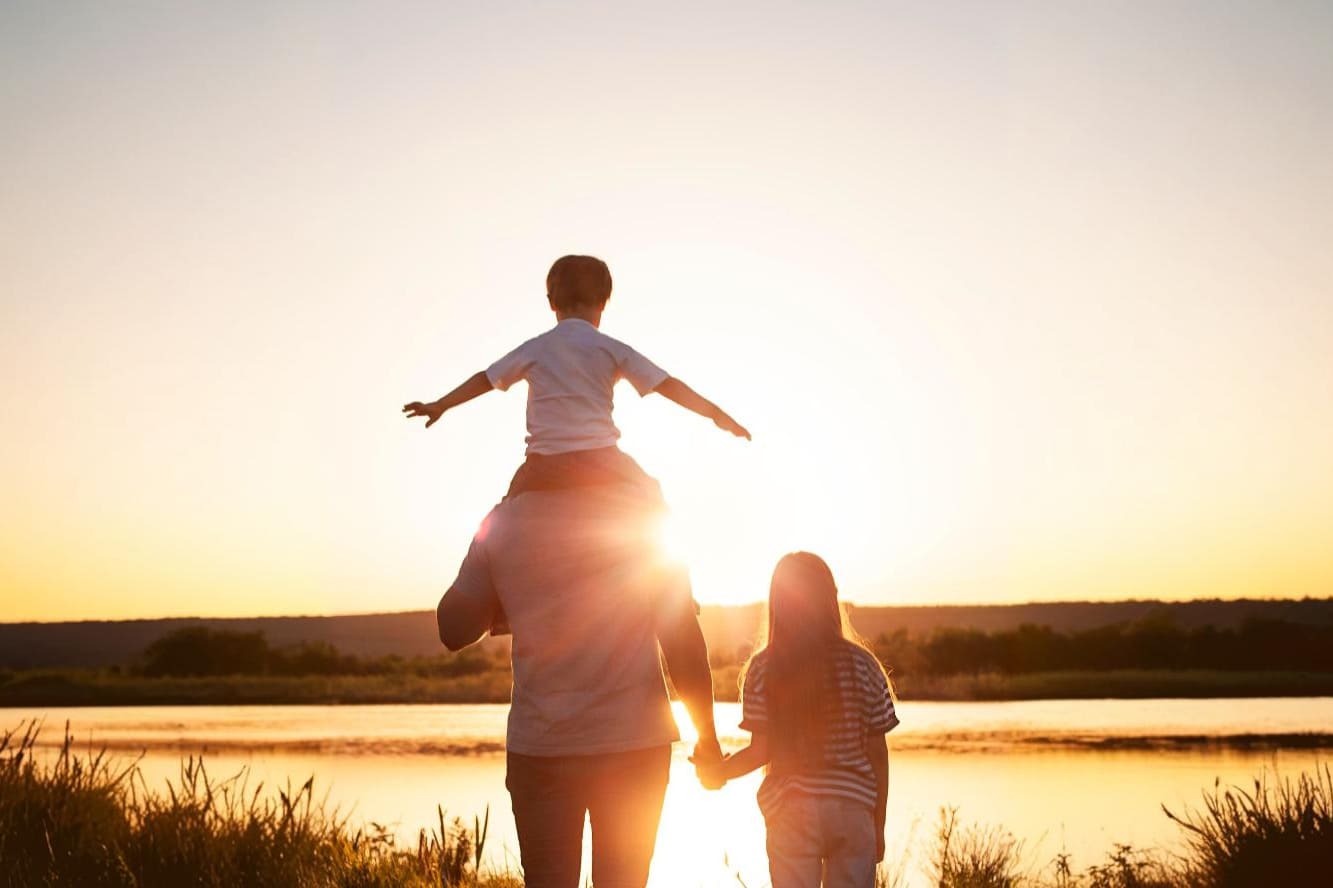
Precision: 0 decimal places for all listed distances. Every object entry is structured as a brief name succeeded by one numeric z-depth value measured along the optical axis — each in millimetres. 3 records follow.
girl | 6039
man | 3949
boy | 4031
